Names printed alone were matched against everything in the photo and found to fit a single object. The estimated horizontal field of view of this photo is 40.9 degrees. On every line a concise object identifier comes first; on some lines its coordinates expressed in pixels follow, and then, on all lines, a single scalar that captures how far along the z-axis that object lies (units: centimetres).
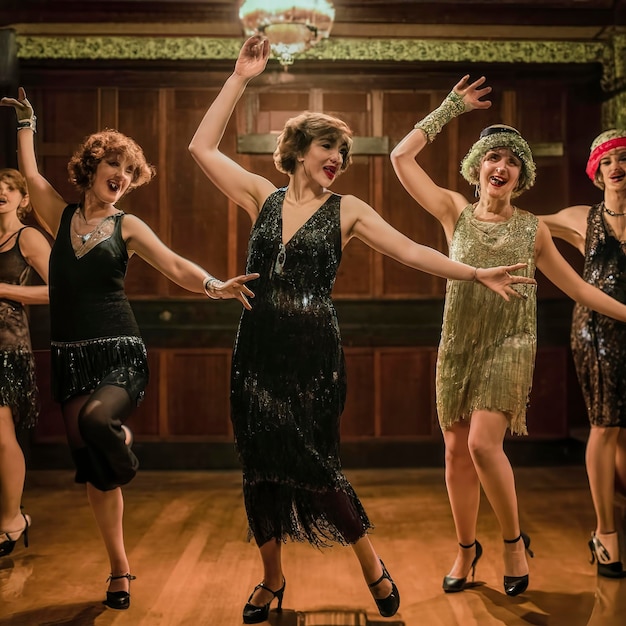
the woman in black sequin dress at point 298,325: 264
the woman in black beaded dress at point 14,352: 361
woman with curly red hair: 278
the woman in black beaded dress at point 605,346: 339
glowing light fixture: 410
